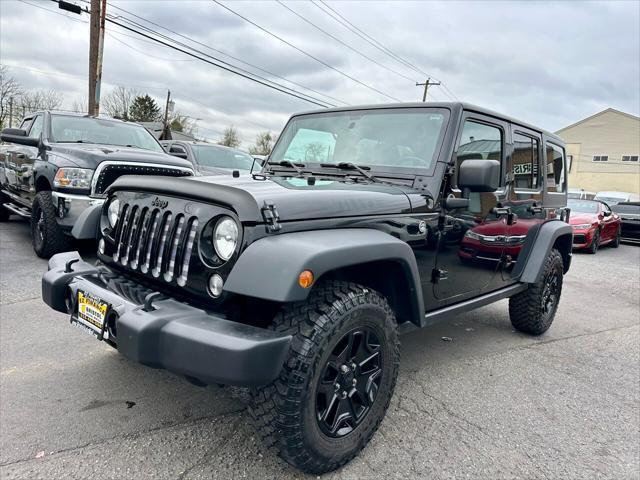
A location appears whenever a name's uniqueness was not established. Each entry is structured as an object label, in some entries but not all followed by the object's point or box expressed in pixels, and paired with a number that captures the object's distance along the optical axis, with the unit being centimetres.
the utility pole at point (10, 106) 4046
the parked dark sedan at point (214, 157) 873
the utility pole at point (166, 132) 3086
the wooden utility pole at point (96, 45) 1326
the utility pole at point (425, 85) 3188
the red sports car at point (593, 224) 1102
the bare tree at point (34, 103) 4183
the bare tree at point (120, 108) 4937
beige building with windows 3953
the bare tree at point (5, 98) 3994
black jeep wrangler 180
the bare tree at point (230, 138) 5544
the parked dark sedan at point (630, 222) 1399
